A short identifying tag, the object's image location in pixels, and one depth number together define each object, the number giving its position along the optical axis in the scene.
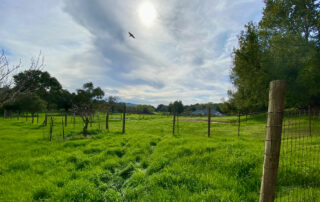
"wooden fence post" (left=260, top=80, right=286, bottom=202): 2.22
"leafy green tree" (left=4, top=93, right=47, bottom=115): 33.75
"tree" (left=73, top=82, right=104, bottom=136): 66.19
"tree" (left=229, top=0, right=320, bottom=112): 15.91
